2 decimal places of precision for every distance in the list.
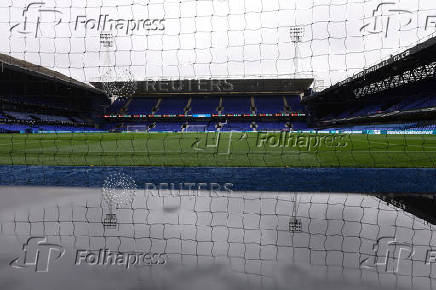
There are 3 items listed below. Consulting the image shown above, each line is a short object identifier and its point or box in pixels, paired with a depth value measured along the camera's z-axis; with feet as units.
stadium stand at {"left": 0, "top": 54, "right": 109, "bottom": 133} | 104.47
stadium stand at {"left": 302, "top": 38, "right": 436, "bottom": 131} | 81.82
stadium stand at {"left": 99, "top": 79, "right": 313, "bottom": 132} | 166.49
